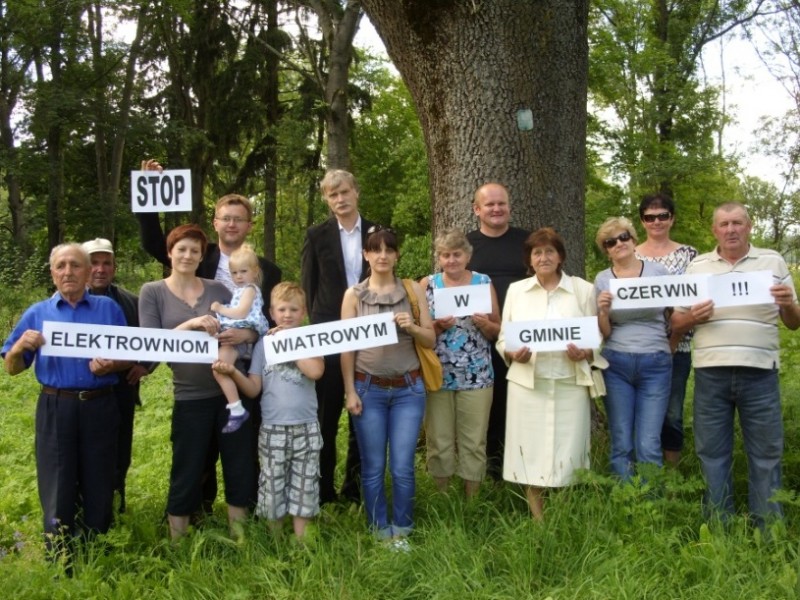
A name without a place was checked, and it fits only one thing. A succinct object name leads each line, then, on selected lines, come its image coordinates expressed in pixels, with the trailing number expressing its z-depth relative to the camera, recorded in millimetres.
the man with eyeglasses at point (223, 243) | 4402
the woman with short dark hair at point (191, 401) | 4062
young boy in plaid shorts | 4051
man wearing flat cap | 4562
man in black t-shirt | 4617
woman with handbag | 4129
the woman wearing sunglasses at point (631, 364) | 4234
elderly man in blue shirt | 3871
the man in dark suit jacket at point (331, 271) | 4637
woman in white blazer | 4184
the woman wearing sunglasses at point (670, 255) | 4754
